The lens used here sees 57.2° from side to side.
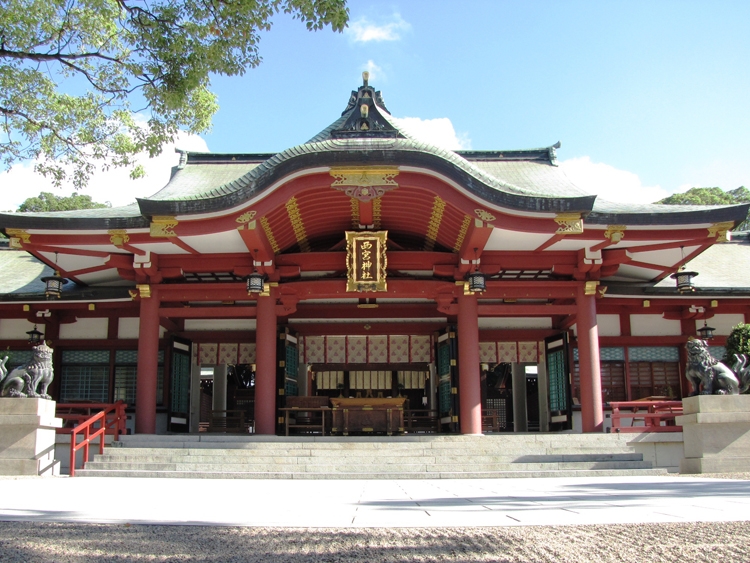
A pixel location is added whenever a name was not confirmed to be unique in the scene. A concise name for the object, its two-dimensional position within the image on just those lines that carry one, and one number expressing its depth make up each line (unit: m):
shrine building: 12.45
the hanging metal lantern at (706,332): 15.39
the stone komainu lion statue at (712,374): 11.04
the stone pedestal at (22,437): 10.68
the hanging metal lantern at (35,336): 15.88
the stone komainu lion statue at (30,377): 11.02
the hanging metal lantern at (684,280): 13.87
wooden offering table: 15.20
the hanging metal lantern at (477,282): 13.50
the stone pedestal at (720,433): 10.70
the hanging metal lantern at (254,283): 13.46
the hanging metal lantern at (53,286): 14.55
